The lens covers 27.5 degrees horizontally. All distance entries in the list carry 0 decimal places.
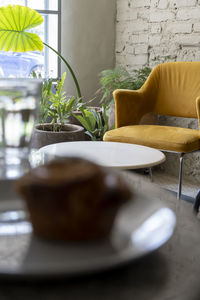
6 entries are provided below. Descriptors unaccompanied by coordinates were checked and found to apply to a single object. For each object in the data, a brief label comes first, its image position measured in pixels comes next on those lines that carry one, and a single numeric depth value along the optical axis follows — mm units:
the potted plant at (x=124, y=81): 3391
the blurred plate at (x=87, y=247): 458
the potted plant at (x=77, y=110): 3384
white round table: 1616
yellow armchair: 2451
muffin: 476
